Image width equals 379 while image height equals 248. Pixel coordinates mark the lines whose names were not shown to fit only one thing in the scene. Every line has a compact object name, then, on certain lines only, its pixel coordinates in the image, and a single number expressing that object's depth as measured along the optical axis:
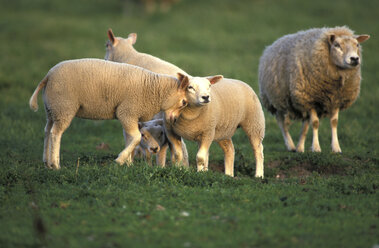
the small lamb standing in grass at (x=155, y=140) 17.39
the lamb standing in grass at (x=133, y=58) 17.94
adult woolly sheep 20.52
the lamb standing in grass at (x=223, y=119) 15.16
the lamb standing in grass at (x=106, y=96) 14.94
